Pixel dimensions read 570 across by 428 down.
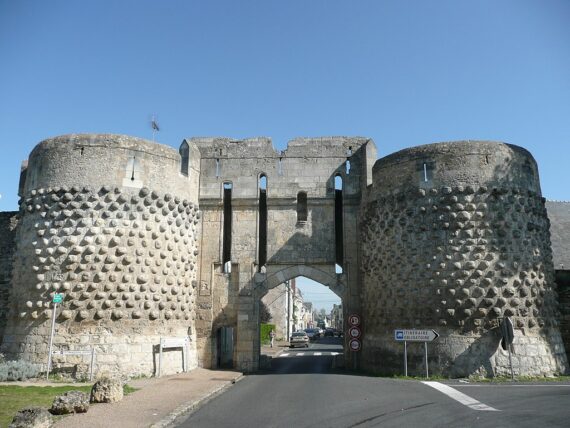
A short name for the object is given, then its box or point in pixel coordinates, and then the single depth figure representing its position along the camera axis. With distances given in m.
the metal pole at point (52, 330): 13.39
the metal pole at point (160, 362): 14.49
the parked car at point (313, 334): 49.78
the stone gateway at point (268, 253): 14.00
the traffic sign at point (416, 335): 14.01
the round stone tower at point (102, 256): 13.94
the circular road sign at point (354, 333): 16.72
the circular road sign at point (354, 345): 16.61
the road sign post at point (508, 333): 13.19
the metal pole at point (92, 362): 13.38
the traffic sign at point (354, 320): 16.89
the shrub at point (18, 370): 12.49
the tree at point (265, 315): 41.68
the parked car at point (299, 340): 35.62
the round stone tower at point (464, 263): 13.85
